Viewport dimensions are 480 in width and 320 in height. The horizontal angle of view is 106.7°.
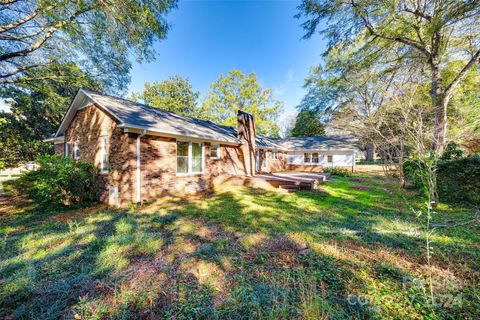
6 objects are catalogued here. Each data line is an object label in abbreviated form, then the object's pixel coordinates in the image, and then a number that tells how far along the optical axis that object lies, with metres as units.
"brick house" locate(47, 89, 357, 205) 6.85
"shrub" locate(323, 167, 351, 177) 16.13
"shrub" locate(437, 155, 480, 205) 6.19
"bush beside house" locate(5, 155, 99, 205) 6.40
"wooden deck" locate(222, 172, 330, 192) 9.30
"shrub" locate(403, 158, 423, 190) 8.55
